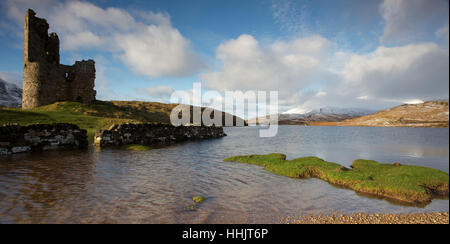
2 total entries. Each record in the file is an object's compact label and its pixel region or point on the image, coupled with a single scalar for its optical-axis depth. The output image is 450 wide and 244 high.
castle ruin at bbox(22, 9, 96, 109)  38.78
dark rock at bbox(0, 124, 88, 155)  15.72
